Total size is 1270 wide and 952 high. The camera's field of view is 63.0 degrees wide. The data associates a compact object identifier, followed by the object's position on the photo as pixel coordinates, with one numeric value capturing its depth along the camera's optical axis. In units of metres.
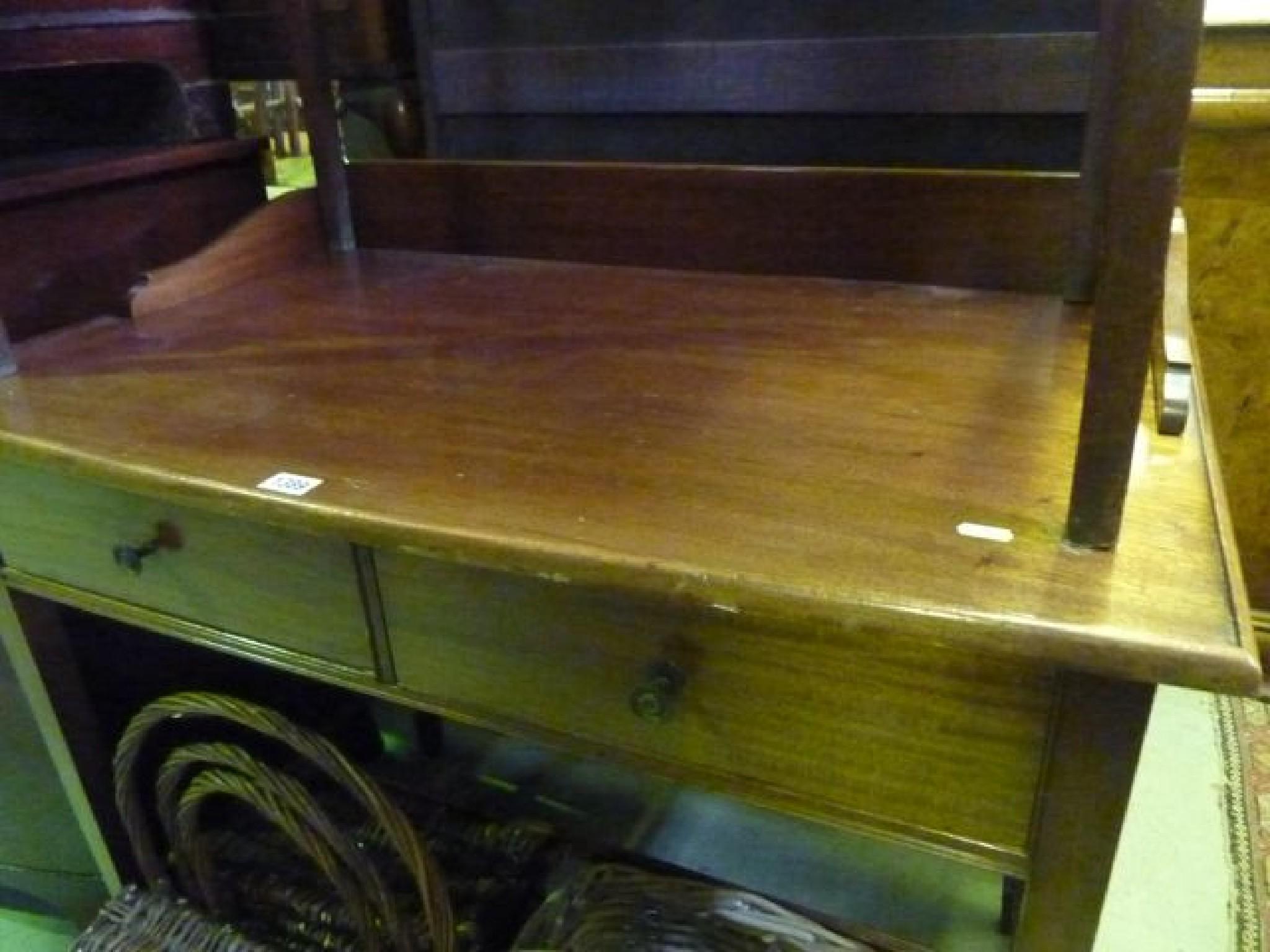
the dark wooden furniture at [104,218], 0.97
